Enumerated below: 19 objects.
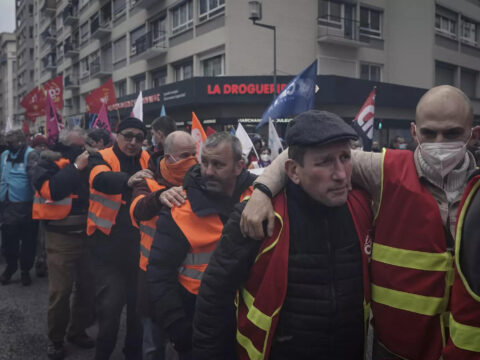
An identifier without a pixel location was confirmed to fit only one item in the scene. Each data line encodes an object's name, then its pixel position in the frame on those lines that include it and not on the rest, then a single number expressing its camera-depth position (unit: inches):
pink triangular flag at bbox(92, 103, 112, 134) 314.3
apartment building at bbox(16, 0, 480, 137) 768.3
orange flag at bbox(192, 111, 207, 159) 191.3
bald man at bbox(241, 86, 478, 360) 69.0
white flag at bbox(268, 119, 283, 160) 267.4
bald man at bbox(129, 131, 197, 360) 116.2
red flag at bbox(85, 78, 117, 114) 367.0
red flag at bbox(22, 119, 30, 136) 627.6
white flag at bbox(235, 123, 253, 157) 271.0
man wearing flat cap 68.5
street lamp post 538.3
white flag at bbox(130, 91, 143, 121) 275.8
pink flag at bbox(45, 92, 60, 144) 315.8
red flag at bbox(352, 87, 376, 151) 299.9
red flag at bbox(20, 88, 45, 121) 489.8
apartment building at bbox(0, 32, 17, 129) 2965.1
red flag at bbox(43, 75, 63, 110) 413.8
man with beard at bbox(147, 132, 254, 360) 94.8
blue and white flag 242.7
